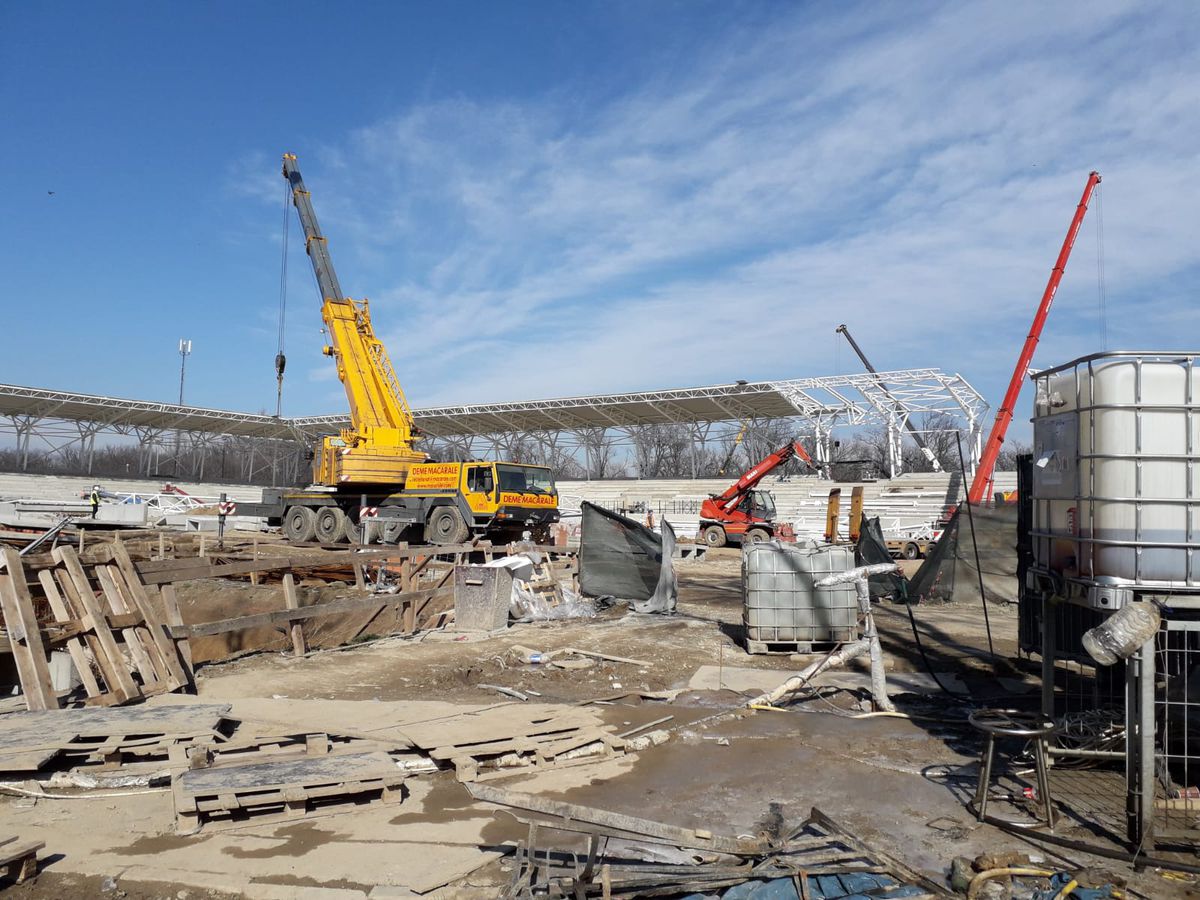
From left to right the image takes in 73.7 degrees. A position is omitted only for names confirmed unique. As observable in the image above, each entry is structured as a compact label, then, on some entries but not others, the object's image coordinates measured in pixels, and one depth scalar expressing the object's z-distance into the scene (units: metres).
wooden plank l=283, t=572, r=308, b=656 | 10.15
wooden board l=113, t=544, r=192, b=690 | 8.01
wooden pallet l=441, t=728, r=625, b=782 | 5.81
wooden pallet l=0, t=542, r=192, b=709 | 7.02
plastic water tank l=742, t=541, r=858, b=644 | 10.48
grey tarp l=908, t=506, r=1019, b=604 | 15.12
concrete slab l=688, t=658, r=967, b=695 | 8.75
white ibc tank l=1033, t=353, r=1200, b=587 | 4.87
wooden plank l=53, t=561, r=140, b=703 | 7.39
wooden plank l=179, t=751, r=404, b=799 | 5.00
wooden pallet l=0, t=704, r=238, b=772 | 5.55
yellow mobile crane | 22.64
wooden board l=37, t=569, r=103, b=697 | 7.25
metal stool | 4.76
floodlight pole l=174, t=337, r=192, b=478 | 78.38
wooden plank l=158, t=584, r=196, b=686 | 8.42
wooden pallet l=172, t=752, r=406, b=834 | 4.89
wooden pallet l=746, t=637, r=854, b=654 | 10.52
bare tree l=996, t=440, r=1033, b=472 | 58.05
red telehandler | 28.53
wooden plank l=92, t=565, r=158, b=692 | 7.82
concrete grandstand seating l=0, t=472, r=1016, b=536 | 35.97
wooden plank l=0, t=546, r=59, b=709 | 6.88
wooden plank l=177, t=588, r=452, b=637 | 8.63
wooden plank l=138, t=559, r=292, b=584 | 8.79
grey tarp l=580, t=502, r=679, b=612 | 14.27
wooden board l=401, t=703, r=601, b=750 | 6.26
